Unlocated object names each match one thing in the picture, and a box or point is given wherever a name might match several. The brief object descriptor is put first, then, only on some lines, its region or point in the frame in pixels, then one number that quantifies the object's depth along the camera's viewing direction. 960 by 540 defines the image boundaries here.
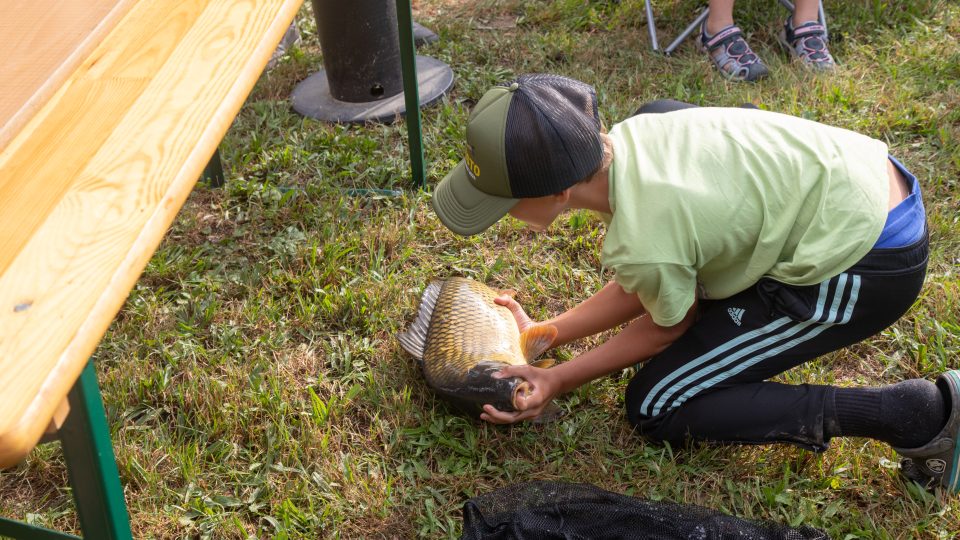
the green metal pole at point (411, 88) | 3.36
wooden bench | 1.13
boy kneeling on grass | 2.09
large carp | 2.60
